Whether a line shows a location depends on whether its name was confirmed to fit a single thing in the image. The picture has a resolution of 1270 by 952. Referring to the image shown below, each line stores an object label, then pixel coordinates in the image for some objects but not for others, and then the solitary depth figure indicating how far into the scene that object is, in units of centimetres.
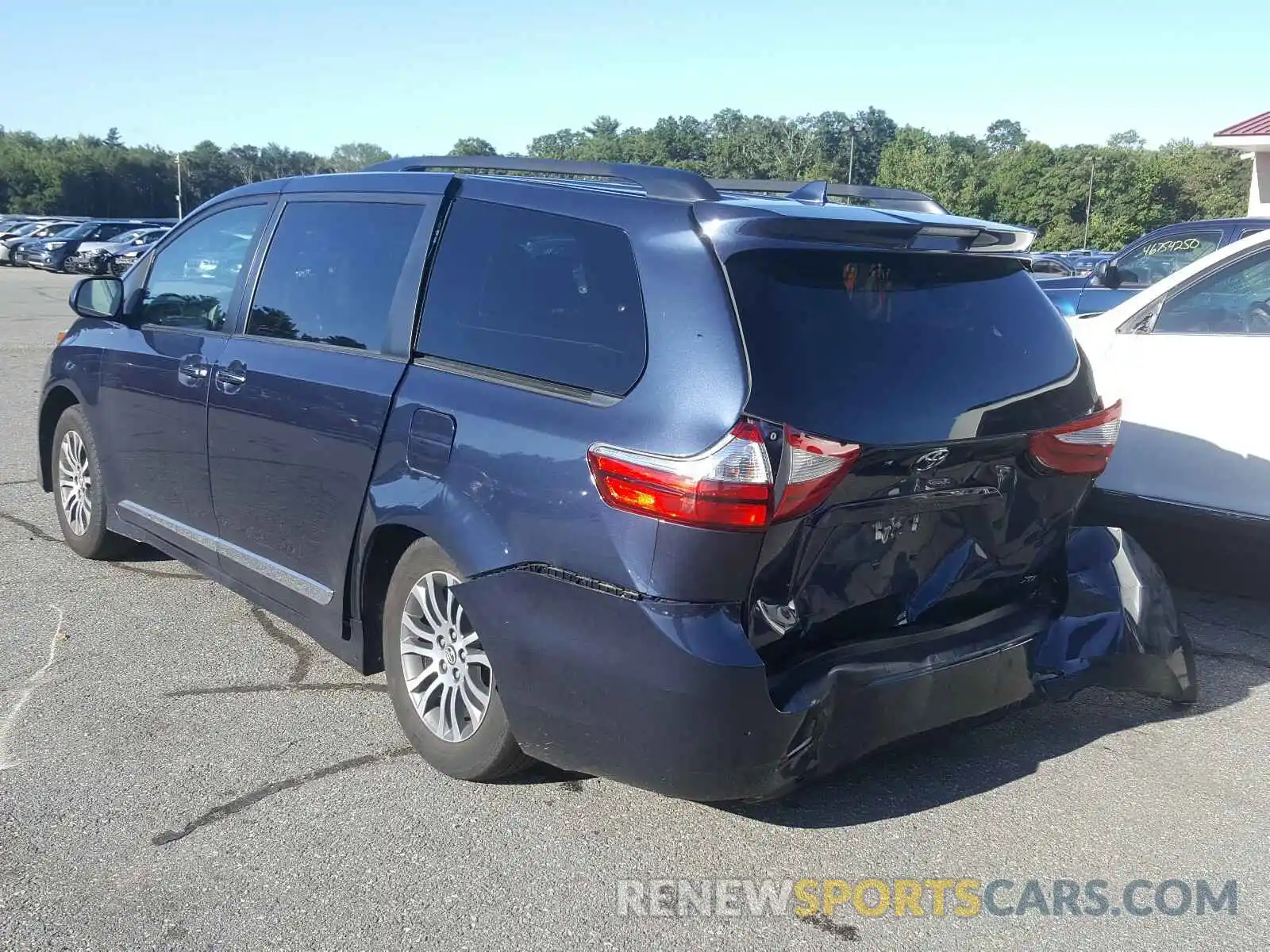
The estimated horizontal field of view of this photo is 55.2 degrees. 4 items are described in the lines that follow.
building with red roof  2427
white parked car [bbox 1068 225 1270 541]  515
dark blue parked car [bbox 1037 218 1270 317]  978
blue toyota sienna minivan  305
